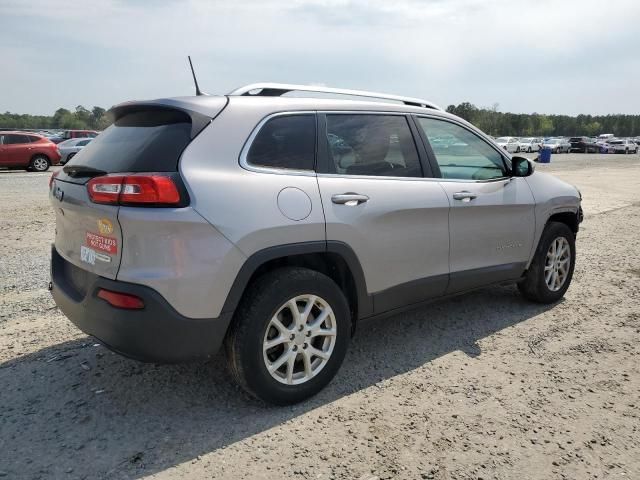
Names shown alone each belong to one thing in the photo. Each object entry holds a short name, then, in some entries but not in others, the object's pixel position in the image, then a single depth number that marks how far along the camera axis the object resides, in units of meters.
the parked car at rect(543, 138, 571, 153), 51.65
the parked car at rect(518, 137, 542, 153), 49.09
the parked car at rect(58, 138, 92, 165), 22.77
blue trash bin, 34.07
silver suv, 2.61
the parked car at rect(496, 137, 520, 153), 46.44
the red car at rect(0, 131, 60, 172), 19.86
